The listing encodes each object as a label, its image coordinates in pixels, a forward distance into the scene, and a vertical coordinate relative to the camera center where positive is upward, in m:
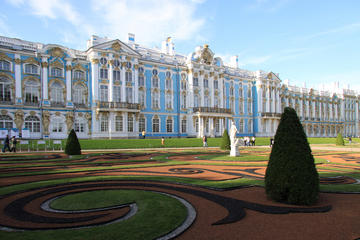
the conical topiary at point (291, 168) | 6.02 -1.03
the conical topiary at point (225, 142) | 24.78 -1.47
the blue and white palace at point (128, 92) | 31.36 +5.73
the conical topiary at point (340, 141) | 34.25 -2.07
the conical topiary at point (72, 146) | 18.88 -1.29
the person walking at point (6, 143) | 21.17 -1.14
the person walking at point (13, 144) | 21.24 -1.23
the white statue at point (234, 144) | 17.42 -1.18
